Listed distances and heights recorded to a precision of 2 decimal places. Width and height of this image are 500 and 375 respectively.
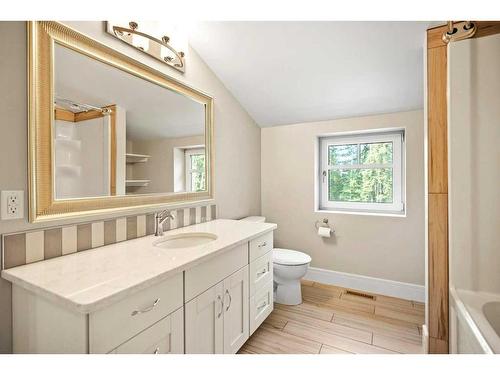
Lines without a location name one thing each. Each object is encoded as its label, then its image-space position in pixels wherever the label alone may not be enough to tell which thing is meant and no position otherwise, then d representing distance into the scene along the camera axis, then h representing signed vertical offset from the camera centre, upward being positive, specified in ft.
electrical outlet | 2.93 -0.20
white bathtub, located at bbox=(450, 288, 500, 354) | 2.80 -1.91
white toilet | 6.64 -2.56
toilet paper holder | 8.18 -1.32
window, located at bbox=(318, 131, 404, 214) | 7.78 +0.51
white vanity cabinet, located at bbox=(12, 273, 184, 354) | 2.30 -1.51
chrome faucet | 4.75 -0.65
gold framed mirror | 3.29 +1.06
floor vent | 7.30 -3.47
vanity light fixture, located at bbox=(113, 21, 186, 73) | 4.38 +2.96
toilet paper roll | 7.92 -1.53
